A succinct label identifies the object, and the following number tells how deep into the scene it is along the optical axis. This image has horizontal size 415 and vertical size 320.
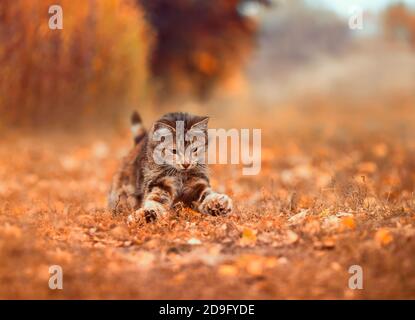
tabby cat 6.25
